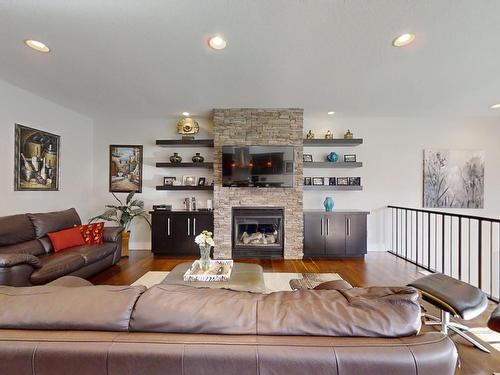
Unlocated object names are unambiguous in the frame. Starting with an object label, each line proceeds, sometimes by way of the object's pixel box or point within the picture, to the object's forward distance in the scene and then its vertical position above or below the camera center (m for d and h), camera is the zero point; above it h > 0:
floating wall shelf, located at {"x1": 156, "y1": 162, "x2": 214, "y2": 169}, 4.79 +0.46
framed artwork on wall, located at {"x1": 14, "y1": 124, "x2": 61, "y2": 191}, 3.54 +0.42
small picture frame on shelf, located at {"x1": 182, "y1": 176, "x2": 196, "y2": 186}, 4.93 +0.13
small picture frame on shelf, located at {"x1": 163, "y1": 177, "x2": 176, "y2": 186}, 4.92 +0.14
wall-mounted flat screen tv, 4.33 +0.41
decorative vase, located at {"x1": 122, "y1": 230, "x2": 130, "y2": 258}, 4.52 -1.08
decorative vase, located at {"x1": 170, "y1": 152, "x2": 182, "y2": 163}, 4.80 +0.59
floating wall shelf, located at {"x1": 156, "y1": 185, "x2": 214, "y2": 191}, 4.80 +0.00
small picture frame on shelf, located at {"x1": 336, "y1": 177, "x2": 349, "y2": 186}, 4.83 +0.16
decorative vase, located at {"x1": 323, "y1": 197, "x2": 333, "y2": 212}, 4.61 -0.30
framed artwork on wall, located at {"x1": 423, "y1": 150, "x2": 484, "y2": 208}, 4.78 +0.24
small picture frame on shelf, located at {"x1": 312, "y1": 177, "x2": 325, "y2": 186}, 4.84 +0.15
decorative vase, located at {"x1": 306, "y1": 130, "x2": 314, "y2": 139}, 4.78 +1.08
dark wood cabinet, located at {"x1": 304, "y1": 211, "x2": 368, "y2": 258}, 4.38 -0.84
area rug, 3.09 -1.30
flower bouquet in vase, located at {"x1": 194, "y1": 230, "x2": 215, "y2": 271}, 2.57 -0.66
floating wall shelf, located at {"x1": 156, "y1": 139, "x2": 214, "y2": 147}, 4.68 +0.90
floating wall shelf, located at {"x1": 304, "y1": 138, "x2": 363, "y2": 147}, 4.63 +0.93
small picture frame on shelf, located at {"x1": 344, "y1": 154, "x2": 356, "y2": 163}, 4.84 +0.63
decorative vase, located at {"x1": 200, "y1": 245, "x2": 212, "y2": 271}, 2.57 -0.75
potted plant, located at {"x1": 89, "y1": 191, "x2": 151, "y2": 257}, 4.50 -0.53
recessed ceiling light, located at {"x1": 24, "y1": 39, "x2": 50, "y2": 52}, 2.37 +1.45
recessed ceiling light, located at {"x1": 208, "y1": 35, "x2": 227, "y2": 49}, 2.30 +1.46
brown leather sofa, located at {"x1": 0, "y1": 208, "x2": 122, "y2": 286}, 2.41 -0.84
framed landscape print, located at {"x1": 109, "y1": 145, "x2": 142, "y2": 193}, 4.98 +0.42
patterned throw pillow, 3.61 -0.73
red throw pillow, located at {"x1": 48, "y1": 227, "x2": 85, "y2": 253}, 3.26 -0.75
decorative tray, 2.32 -0.88
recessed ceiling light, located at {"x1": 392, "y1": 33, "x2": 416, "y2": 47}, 2.26 +1.47
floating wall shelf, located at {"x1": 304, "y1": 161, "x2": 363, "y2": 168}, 4.72 +0.50
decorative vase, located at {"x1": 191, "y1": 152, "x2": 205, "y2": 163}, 4.80 +0.57
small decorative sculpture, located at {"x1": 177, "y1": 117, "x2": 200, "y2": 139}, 4.74 +1.21
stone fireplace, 4.39 +0.57
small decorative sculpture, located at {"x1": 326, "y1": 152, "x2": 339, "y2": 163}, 4.78 +0.64
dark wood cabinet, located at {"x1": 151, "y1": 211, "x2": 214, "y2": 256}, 4.48 -0.83
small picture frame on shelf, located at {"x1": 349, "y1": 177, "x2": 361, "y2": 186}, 4.83 +0.16
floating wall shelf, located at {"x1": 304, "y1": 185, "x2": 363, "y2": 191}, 4.75 +0.03
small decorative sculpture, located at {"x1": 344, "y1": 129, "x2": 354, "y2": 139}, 4.73 +1.08
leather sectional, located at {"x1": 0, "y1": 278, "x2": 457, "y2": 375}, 0.72 -0.49
